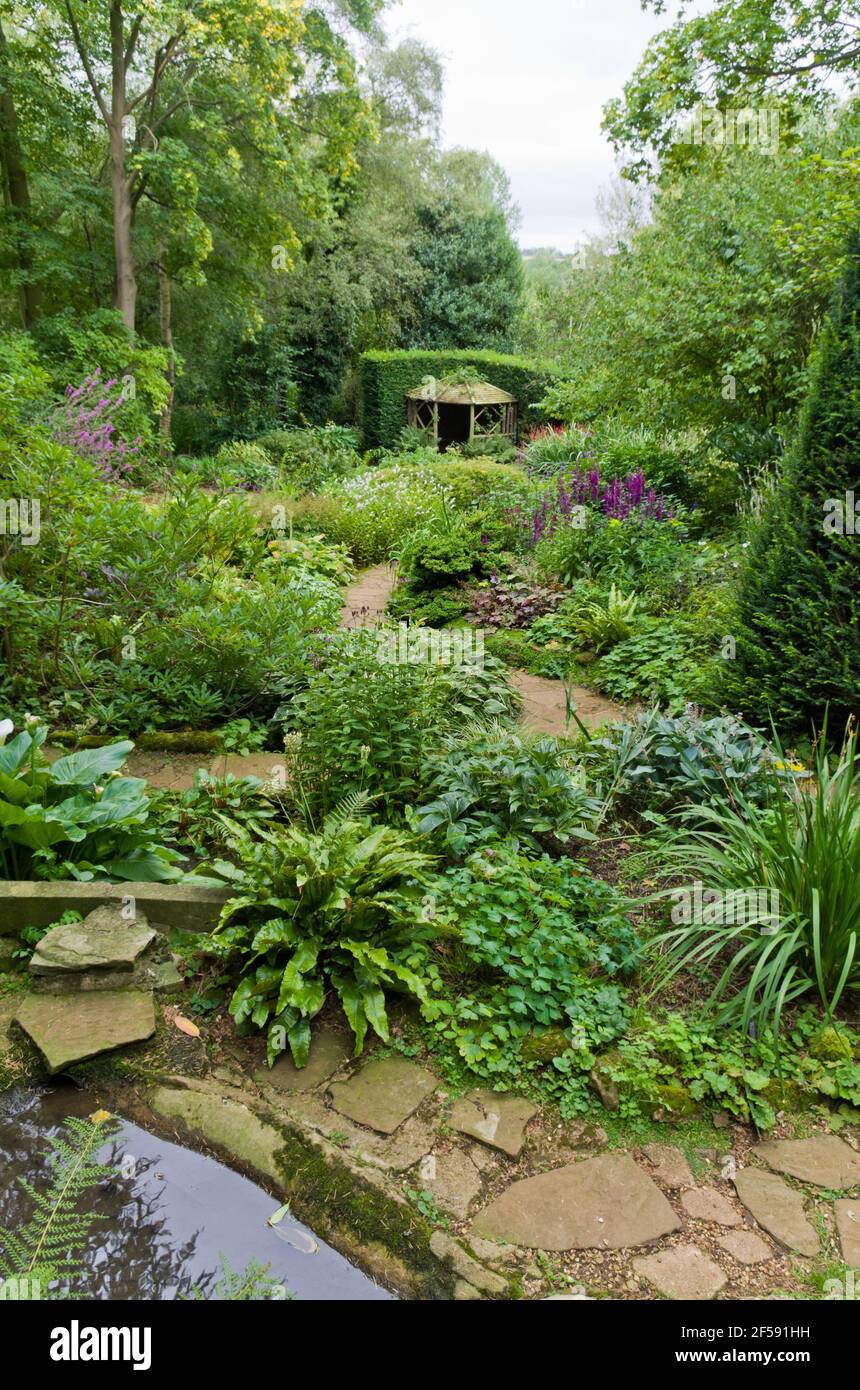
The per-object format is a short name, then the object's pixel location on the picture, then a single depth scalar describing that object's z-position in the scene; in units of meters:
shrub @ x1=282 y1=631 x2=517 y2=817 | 3.62
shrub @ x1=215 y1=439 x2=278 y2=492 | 11.56
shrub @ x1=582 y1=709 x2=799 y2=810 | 3.53
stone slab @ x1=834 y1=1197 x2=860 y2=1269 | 2.02
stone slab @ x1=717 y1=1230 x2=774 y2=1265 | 2.02
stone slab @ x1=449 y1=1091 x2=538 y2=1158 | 2.32
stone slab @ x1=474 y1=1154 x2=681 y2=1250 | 2.06
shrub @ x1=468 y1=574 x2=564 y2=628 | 6.64
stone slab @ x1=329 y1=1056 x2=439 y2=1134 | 2.37
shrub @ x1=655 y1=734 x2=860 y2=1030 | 2.58
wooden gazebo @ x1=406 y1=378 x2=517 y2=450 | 18.81
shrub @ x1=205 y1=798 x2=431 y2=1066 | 2.59
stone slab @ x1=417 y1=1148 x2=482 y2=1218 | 2.14
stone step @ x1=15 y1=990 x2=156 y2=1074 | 2.48
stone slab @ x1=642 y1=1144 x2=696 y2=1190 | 2.24
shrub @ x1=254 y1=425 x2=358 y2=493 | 12.51
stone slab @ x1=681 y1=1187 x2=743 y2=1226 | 2.13
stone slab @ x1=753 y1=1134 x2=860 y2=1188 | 2.24
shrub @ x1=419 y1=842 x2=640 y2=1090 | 2.54
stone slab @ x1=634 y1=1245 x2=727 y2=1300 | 1.94
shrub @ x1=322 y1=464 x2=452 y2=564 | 9.45
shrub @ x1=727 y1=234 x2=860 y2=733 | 4.15
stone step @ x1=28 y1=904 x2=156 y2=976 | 2.73
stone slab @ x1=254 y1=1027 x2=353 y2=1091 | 2.49
